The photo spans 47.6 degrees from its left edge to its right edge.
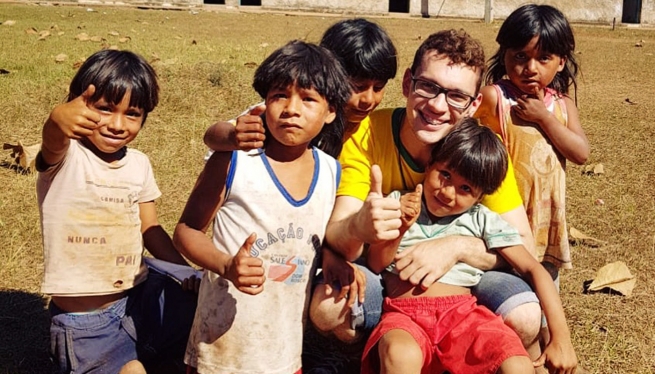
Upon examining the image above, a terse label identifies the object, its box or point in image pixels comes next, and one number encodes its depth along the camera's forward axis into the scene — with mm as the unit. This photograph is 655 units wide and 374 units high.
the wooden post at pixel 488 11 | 17745
